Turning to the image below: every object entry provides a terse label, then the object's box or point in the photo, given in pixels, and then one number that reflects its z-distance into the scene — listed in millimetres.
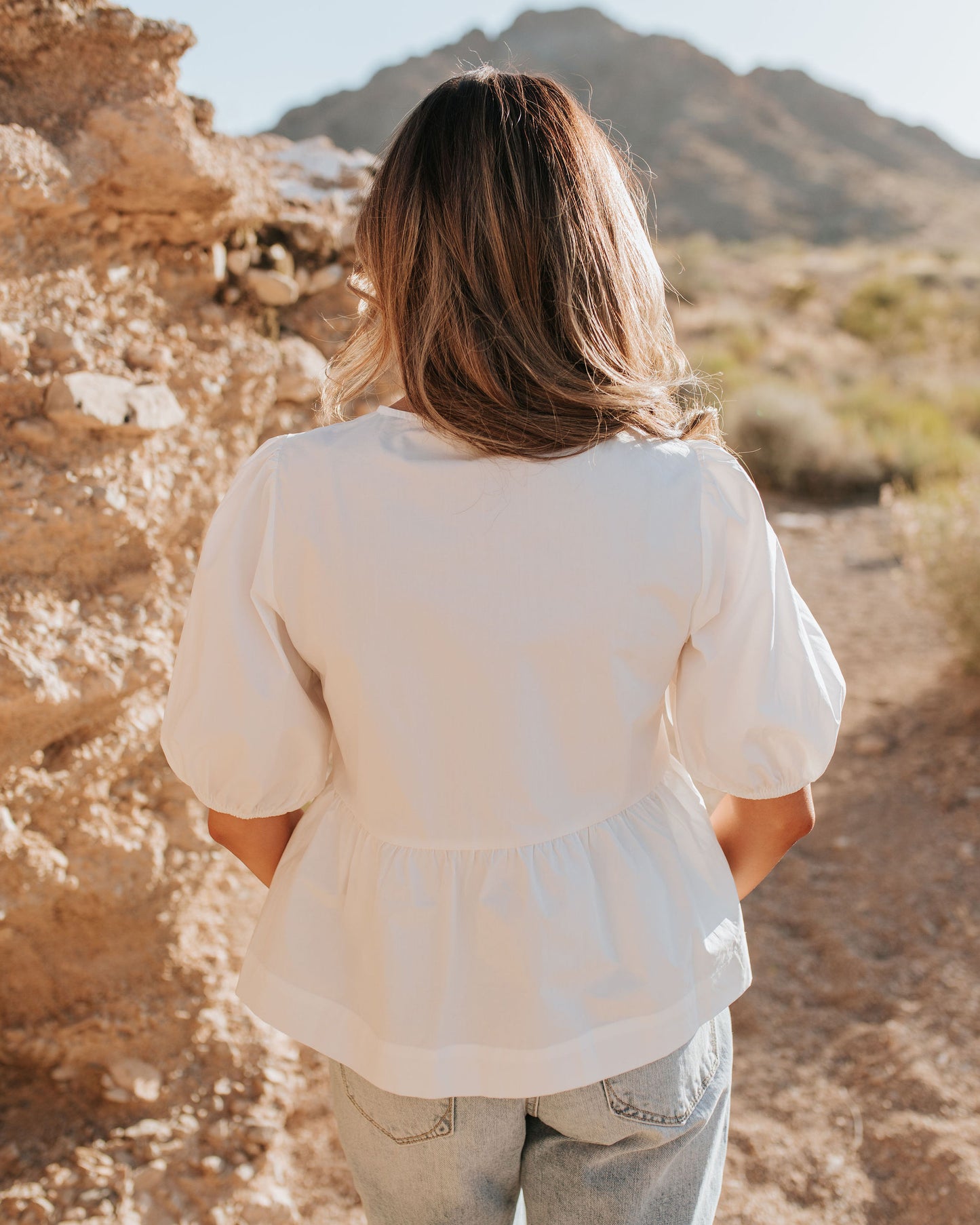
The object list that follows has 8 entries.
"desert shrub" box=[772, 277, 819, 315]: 17172
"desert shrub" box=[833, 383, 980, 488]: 7484
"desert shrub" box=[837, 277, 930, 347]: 14539
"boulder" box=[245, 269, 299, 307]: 2035
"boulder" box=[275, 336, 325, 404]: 2080
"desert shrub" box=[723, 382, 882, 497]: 7660
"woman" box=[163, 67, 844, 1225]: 866
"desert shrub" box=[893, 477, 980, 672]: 3680
